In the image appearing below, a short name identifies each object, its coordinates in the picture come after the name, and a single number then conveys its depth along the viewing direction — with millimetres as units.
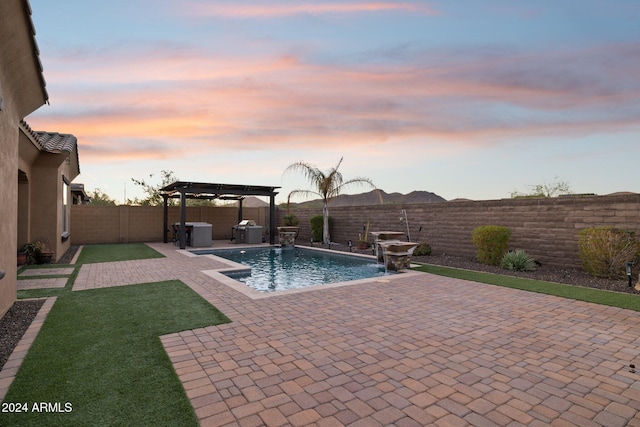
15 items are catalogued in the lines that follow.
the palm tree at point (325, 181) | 15925
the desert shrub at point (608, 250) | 7484
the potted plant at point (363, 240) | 14320
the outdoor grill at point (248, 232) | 17438
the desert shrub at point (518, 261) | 8969
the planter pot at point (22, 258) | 9336
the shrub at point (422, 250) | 12133
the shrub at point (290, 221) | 18812
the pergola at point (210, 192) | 14711
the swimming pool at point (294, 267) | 8320
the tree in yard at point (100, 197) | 35250
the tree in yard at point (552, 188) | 19250
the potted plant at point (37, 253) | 9656
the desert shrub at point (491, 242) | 9672
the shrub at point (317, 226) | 17453
